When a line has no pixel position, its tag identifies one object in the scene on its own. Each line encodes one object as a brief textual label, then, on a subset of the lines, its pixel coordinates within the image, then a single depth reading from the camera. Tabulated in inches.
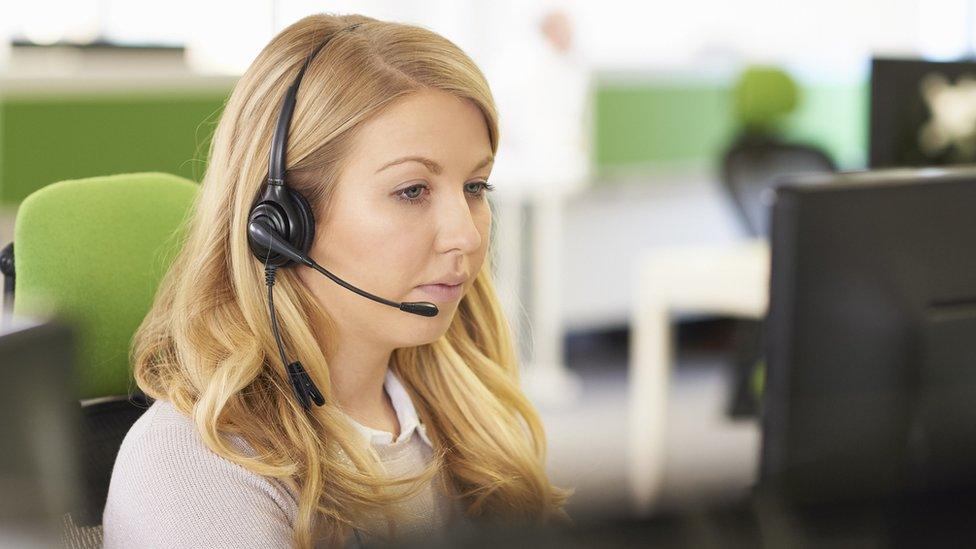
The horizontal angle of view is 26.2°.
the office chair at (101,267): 60.2
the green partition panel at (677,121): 198.3
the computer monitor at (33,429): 39.0
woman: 56.5
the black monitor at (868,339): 49.1
